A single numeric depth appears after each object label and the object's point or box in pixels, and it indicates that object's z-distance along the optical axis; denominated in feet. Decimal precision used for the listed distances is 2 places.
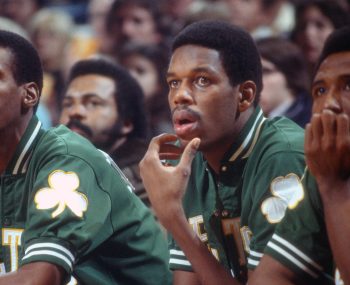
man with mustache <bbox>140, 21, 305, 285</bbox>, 17.75
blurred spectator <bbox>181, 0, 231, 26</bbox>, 39.17
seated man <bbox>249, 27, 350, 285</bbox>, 14.52
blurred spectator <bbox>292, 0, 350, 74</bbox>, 35.53
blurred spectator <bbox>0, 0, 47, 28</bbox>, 47.85
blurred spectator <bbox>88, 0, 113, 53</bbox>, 44.21
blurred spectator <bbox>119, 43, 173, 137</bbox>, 36.40
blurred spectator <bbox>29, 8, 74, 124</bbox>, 44.55
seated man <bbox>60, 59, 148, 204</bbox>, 28.99
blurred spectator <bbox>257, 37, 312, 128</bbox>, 31.50
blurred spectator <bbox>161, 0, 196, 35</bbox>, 44.78
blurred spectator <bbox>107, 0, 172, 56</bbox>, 42.68
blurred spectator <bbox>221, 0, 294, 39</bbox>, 40.83
